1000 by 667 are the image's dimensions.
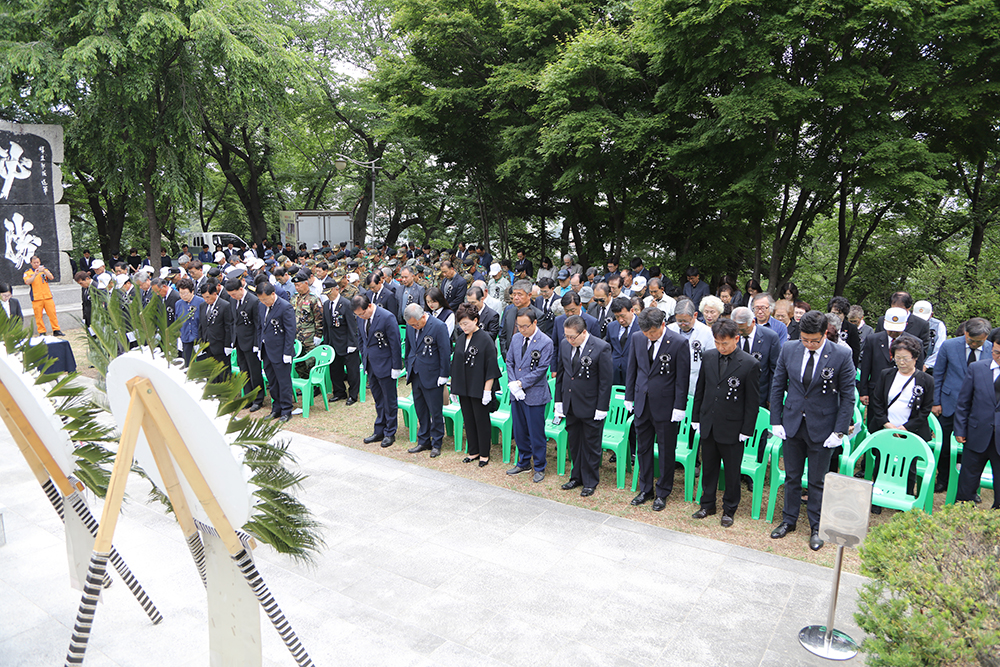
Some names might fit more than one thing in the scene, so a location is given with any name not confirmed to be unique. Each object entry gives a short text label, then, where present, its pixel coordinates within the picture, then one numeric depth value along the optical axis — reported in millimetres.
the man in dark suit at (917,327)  7312
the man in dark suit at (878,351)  6770
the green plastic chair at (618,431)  6695
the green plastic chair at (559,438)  7047
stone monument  17031
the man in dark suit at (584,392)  6359
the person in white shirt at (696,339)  6646
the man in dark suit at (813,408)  5367
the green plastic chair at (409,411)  8188
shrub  2449
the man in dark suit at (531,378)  6824
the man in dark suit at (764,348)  6867
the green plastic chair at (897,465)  5241
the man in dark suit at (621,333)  7230
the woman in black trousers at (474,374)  7137
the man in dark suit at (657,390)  6008
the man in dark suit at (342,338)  9695
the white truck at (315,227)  24406
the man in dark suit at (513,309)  8211
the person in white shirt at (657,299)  8930
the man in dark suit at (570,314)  7461
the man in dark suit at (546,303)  9805
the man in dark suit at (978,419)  5637
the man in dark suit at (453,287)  12070
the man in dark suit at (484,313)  8625
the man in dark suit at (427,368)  7559
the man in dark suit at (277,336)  8898
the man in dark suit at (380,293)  9930
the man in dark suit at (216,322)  9516
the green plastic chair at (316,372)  9336
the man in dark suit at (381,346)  8016
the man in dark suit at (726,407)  5566
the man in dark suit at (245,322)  9188
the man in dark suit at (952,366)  6293
